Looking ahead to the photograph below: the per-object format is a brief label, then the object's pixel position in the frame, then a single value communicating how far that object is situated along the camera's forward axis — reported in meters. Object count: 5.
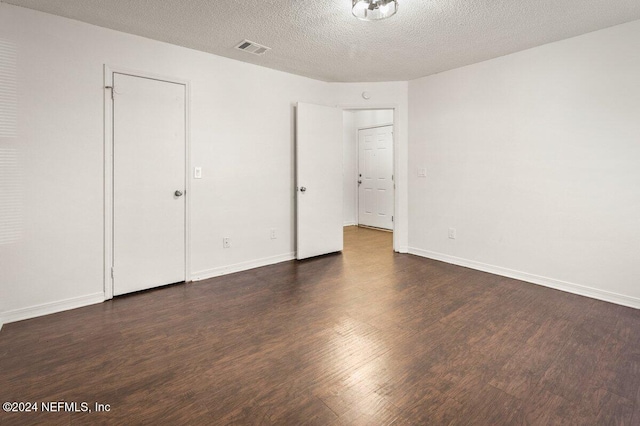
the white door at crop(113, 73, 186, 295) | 3.04
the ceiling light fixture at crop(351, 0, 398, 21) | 2.36
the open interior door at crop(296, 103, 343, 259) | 4.36
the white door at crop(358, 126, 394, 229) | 6.59
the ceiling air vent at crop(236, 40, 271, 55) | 3.27
